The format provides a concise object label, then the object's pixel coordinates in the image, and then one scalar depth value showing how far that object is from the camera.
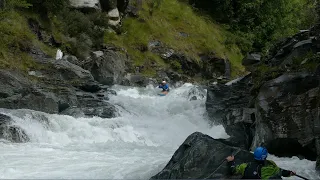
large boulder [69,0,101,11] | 28.67
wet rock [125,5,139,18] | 33.71
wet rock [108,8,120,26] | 31.23
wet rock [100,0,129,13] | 30.89
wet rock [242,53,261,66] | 22.36
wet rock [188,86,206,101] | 24.71
